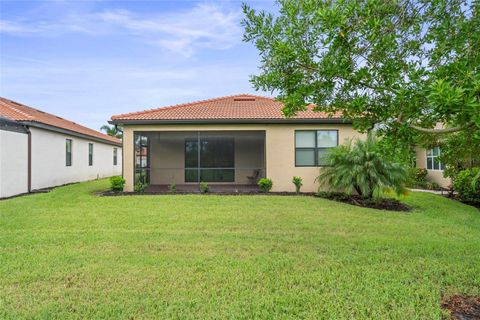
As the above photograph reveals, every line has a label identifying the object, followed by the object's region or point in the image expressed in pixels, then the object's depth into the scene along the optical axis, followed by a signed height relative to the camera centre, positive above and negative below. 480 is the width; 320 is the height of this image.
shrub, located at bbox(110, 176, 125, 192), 11.73 -0.78
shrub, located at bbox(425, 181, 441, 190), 15.05 -1.18
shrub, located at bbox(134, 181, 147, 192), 11.99 -0.94
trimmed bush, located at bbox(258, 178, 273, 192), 11.87 -0.82
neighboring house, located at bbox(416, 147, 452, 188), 14.95 -0.18
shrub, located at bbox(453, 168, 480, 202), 10.85 -0.92
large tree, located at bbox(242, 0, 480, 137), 2.96 +1.30
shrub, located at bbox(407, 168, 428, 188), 15.94 -0.75
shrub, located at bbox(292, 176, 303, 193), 12.02 -0.79
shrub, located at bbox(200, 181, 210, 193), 11.94 -0.98
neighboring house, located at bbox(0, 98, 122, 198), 11.10 +0.62
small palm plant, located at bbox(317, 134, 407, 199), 9.95 -0.28
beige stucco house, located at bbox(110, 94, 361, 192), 12.07 +1.53
